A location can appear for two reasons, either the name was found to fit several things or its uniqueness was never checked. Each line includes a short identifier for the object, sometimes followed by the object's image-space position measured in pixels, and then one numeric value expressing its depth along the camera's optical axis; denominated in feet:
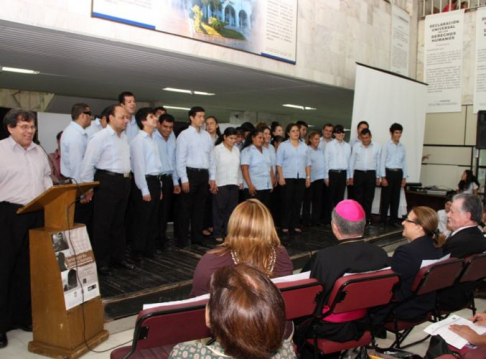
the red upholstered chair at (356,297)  7.78
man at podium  10.29
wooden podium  9.71
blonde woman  7.39
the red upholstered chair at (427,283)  9.05
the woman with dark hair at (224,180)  18.61
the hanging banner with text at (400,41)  30.27
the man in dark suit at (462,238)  10.68
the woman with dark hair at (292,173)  21.13
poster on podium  9.70
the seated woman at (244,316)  3.84
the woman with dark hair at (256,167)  19.80
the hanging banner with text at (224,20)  15.67
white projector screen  24.25
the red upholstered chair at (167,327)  6.05
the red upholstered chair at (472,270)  10.02
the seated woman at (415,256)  9.47
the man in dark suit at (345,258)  8.16
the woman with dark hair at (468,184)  27.45
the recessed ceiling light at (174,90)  28.07
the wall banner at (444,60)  30.89
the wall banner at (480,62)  29.48
